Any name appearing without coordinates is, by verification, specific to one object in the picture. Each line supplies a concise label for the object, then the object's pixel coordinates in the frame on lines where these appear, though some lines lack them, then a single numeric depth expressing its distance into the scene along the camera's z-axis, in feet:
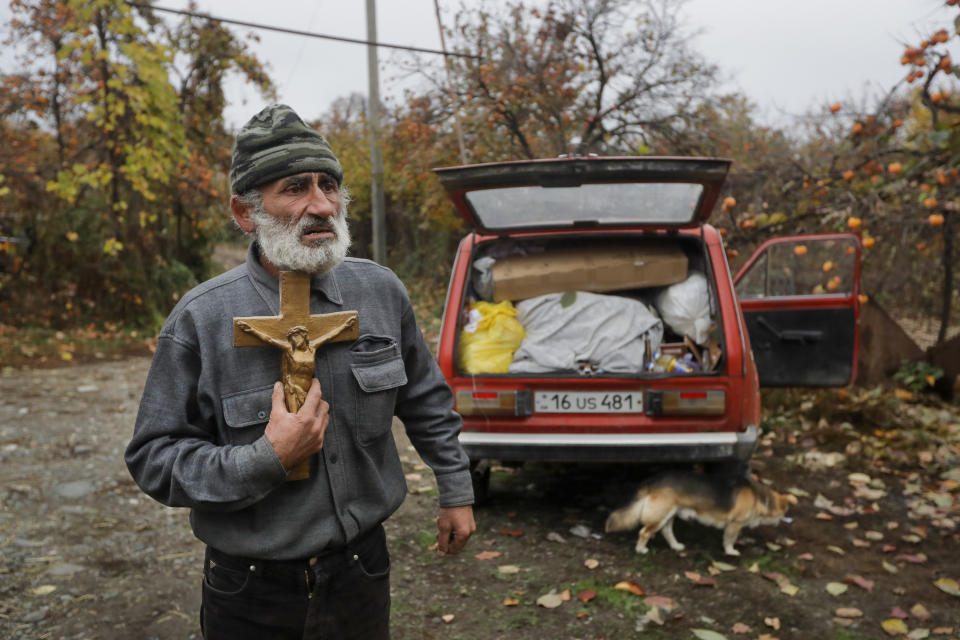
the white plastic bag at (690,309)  14.92
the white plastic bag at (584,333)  14.61
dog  13.34
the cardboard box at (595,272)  15.48
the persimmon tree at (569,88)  34.91
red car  13.51
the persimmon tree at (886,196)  16.39
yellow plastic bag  14.73
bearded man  5.44
